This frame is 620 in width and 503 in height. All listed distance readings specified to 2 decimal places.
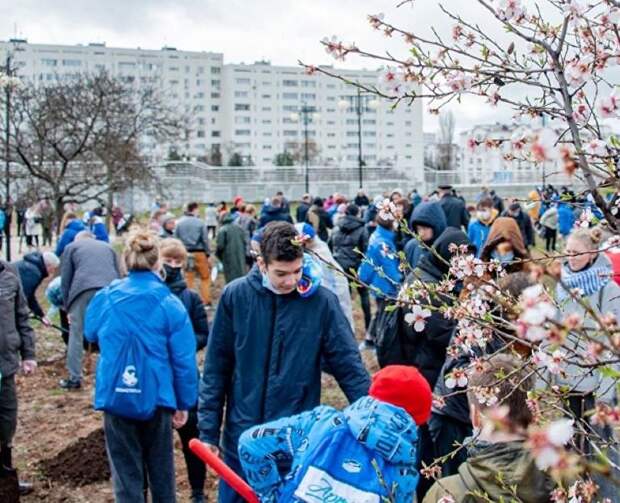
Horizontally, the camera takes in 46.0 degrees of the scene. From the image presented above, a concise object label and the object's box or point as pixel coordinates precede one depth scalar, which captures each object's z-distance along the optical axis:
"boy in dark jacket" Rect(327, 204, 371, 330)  9.13
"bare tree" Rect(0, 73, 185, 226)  14.52
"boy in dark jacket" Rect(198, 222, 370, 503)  3.18
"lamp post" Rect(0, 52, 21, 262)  11.63
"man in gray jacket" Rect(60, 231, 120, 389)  6.78
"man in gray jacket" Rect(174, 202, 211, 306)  11.28
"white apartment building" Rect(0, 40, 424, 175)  92.38
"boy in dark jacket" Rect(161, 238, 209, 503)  4.65
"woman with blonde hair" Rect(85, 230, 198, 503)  3.67
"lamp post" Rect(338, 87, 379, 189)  23.88
